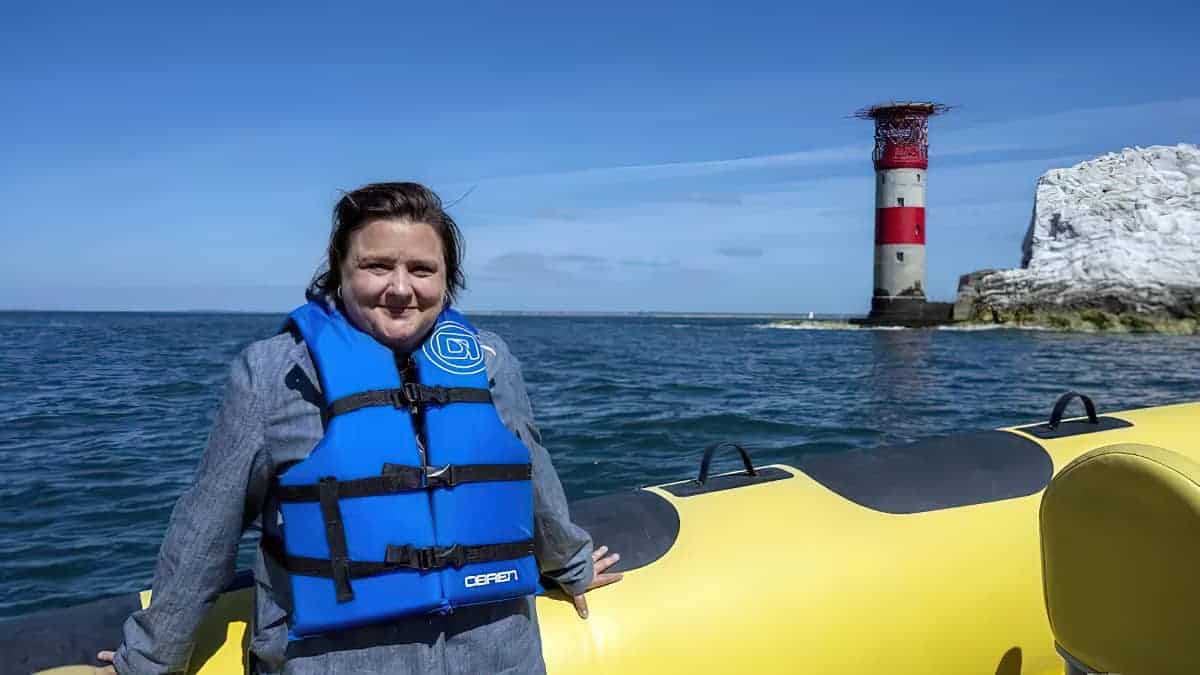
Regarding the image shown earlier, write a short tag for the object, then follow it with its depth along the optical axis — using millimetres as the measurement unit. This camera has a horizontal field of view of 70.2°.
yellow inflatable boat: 1981
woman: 1401
